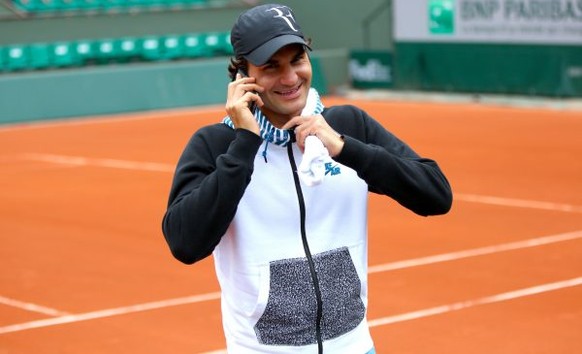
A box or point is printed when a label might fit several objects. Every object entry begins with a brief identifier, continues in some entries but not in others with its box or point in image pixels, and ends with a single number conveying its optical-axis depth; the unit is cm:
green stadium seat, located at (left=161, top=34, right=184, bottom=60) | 3073
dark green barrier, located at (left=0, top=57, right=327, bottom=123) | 2684
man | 367
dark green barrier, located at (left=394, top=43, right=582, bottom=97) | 2561
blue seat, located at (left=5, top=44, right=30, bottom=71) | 2831
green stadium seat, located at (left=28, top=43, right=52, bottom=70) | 2862
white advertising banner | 2544
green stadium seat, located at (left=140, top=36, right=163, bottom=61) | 3042
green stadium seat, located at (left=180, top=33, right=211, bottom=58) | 3111
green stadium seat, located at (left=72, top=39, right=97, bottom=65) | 2959
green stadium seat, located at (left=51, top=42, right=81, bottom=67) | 2905
